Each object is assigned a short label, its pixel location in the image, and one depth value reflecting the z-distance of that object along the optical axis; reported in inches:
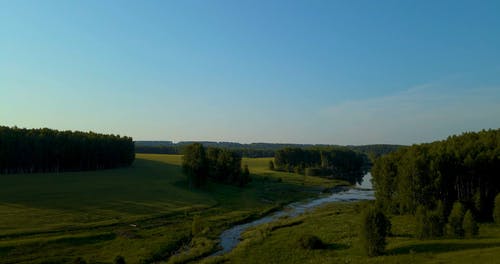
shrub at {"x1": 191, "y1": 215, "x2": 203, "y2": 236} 2188.7
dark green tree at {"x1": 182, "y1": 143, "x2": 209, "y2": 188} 4185.5
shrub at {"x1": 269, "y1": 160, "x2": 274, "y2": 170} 7736.2
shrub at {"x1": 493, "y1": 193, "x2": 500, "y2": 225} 2006.6
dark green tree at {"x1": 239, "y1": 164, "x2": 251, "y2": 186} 4814.2
